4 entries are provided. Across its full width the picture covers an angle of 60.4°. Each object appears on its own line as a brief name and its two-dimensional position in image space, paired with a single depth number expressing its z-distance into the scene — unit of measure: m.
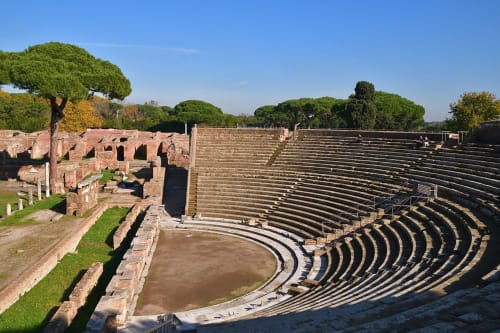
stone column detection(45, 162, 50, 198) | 25.66
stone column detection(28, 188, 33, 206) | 23.36
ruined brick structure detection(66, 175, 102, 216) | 21.17
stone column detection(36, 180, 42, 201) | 24.80
